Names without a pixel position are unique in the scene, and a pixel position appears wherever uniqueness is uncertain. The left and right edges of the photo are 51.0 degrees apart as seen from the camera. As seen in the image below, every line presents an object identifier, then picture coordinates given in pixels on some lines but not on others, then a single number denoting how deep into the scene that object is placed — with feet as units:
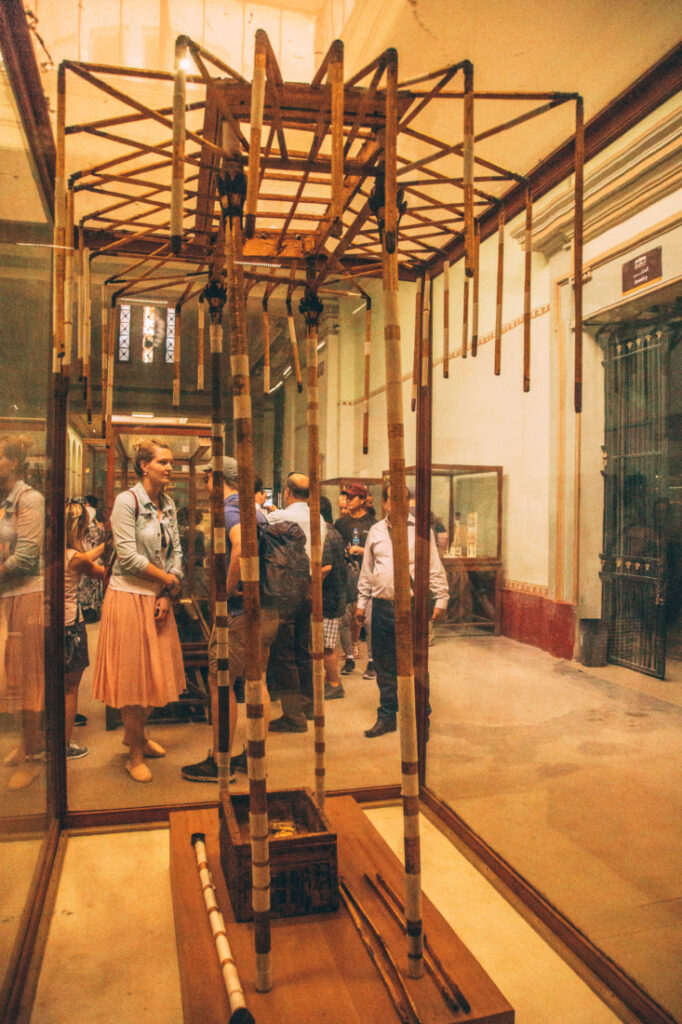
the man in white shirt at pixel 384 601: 9.03
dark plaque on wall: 5.42
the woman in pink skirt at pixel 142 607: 8.18
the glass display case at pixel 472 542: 8.46
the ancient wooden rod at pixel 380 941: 3.96
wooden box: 4.95
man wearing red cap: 9.56
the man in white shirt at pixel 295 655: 8.23
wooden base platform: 3.97
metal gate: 5.47
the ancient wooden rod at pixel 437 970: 3.97
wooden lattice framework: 3.56
